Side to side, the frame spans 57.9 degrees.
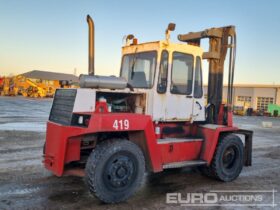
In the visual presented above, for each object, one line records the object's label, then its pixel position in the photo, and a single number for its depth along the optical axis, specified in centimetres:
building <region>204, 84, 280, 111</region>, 3540
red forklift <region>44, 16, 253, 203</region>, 385
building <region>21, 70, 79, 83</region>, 5578
